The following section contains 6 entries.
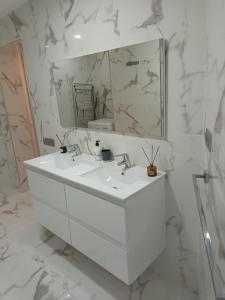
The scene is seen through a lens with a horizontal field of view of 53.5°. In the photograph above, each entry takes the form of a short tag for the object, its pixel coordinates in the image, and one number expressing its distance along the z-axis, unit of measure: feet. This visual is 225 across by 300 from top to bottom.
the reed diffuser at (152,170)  5.10
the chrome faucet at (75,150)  7.25
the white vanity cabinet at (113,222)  4.49
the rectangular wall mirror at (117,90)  4.90
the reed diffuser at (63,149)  7.40
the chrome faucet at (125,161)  5.82
